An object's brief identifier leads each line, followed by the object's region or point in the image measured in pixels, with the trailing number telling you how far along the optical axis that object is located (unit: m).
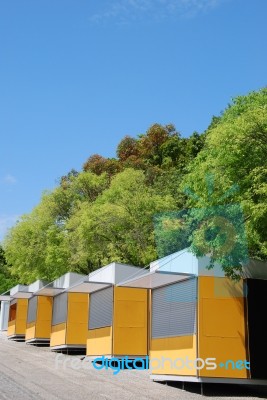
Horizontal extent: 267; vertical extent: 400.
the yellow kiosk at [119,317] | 17.11
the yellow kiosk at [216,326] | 11.76
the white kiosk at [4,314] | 43.91
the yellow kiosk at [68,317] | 21.95
